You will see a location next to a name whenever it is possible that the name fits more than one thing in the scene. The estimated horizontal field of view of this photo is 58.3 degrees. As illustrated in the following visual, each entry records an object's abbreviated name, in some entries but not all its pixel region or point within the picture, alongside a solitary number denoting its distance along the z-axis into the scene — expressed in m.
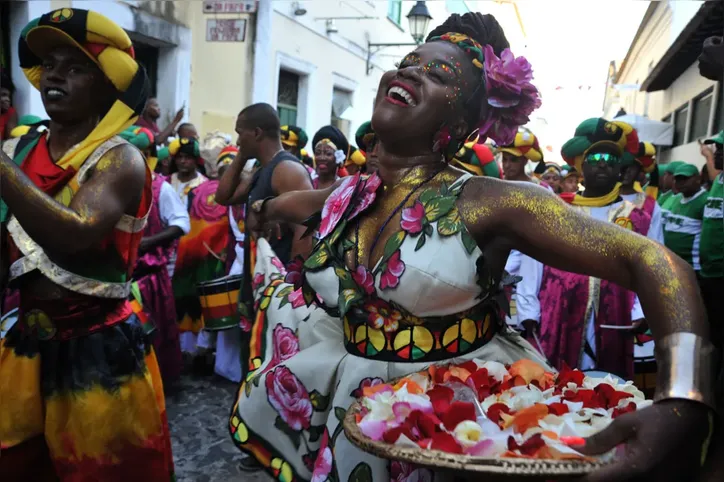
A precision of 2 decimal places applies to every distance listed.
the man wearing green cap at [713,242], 5.41
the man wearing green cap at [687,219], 6.08
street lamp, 10.51
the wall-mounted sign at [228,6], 9.07
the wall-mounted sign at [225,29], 9.46
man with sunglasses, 4.09
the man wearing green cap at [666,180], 7.78
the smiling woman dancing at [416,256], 1.67
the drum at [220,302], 4.77
